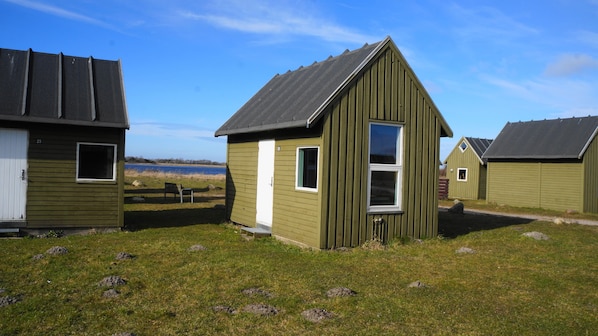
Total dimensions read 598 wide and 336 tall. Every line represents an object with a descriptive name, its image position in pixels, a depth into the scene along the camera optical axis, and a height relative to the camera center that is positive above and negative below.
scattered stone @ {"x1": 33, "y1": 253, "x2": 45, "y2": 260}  9.83 -1.92
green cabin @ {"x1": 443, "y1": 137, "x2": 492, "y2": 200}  34.12 +0.59
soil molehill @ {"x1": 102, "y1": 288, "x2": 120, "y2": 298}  7.39 -1.97
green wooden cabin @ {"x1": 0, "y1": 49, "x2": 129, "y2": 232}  12.81 +0.38
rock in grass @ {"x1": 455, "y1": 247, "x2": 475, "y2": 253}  11.78 -1.77
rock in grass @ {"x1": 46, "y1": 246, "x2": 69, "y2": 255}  10.40 -1.88
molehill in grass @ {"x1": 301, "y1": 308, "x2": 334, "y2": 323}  6.53 -1.95
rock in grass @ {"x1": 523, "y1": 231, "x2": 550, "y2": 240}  14.10 -1.63
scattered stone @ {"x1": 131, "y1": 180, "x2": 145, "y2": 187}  34.78 -1.33
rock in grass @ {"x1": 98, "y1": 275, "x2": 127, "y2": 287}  8.02 -1.95
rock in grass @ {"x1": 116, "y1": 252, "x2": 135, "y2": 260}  10.15 -1.91
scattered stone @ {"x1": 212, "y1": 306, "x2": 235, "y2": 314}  6.78 -1.98
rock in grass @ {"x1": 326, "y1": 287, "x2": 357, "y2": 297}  7.66 -1.90
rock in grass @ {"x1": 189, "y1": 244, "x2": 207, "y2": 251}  11.28 -1.87
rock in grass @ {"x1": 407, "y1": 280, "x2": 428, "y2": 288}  8.34 -1.88
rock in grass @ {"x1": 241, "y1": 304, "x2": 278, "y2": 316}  6.72 -1.95
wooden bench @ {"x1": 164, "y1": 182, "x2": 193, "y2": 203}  24.25 -1.11
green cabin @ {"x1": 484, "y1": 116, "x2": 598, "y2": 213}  24.98 +0.83
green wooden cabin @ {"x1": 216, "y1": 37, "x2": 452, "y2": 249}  11.40 +0.47
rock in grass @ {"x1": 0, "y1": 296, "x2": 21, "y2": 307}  6.79 -1.98
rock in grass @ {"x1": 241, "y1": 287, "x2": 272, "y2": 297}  7.70 -1.96
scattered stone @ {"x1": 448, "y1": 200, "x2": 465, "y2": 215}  22.56 -1.49
